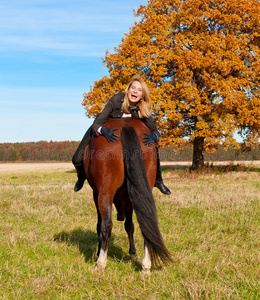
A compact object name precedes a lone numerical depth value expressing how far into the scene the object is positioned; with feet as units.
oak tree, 58.95
